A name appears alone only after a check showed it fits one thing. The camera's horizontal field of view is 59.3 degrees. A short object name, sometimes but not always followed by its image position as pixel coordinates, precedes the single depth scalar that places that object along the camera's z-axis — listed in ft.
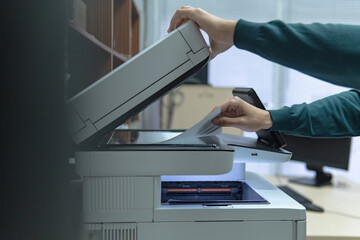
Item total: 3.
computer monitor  5.45
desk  3.67
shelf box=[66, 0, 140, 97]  2.86
